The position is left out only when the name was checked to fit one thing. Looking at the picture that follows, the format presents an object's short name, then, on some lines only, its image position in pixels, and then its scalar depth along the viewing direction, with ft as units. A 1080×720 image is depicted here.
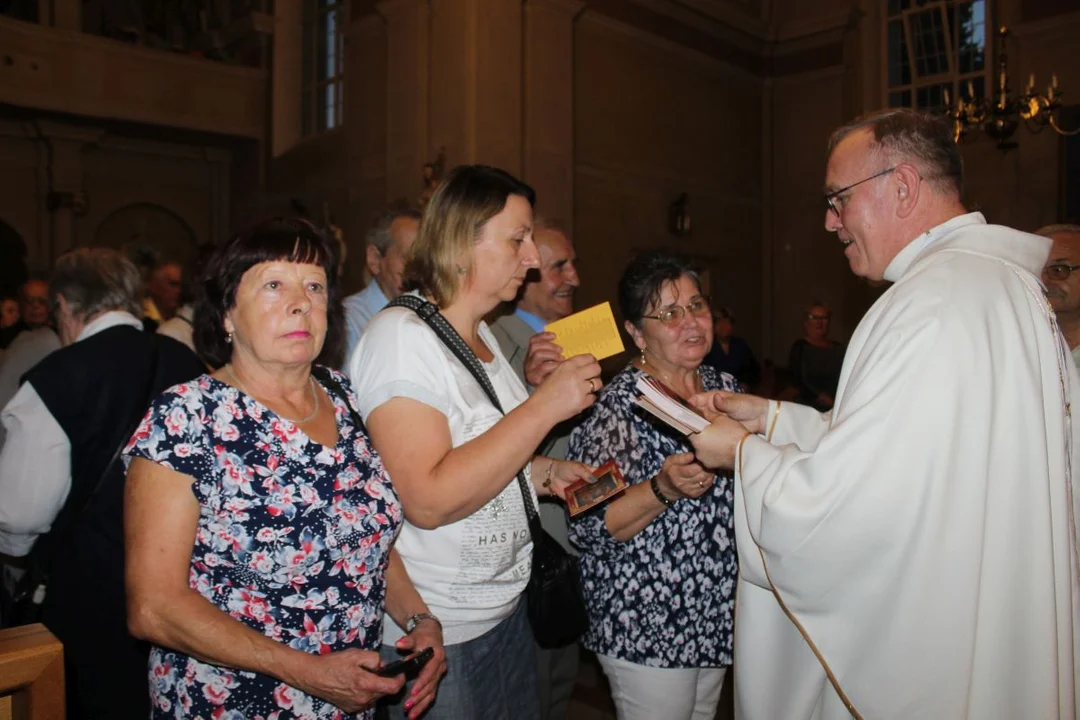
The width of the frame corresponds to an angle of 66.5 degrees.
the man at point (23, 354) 14.79
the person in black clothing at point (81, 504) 8.97
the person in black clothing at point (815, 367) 23.80
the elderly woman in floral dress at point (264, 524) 5.86
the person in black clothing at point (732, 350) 26.43
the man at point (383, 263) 14.64
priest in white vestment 6.15
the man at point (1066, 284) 12.42
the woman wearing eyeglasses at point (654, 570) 8.82
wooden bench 4.40
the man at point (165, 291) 21.72
